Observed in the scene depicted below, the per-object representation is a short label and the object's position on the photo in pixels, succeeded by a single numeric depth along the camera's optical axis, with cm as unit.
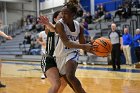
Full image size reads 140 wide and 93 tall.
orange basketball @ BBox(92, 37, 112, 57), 357
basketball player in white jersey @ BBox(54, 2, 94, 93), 356
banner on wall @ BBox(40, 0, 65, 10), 2796
